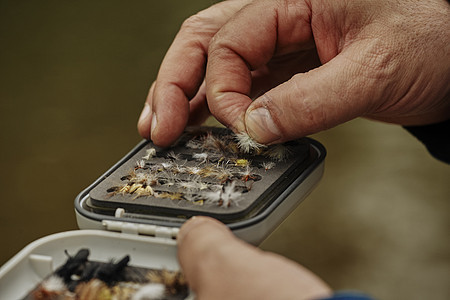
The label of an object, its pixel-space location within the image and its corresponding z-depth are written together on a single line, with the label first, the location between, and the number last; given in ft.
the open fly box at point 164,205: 1.66
